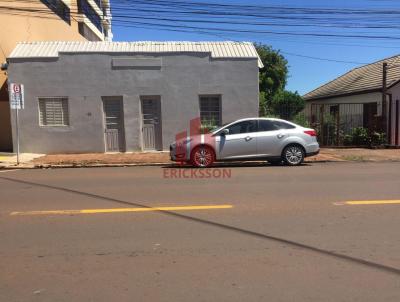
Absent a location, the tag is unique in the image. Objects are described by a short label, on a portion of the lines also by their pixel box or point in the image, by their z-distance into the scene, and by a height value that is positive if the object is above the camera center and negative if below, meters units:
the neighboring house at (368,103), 20.84 +0.98
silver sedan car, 13.57 -0.48
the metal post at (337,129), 20.69 -0.18
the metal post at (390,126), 20.94 -0.11
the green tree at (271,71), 36.97 +4.33
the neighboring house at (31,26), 20.27 +5.84
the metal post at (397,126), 20.77 -0.14
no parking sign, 15.22 +1.19
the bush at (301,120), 20.09 +0.24
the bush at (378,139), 20.12 -0.64
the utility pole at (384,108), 20.34 +0.67
